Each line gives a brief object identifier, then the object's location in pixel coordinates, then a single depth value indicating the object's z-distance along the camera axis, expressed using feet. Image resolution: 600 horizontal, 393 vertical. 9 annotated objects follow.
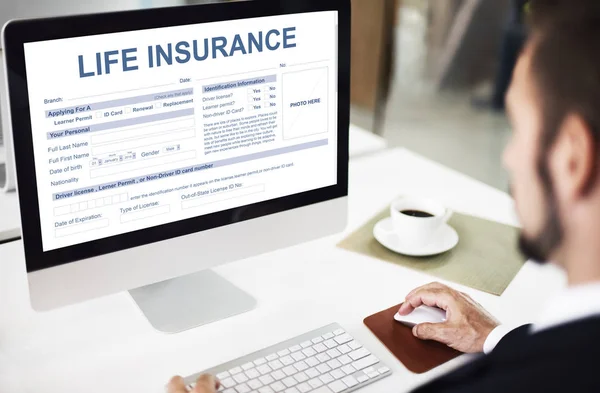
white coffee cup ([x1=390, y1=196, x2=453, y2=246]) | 4.36
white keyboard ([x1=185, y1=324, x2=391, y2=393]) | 3.21
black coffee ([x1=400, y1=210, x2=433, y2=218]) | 4.58
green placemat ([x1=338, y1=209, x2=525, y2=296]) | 4.23
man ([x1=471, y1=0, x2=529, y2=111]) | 13.02
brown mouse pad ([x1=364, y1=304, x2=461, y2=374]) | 3.46
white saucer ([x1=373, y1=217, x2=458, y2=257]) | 4.40
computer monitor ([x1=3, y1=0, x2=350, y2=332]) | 3.12
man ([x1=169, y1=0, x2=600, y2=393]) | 2.05
